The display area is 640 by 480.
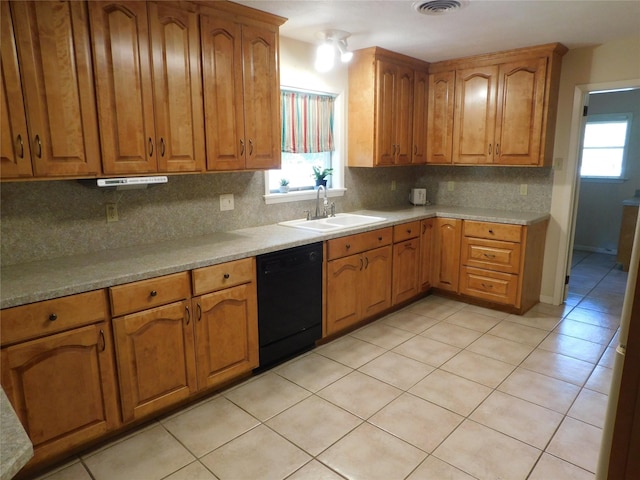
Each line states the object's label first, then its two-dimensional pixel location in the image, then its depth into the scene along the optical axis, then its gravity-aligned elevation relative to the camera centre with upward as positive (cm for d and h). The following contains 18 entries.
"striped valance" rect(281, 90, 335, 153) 347 +37
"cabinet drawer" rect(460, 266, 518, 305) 378 -111
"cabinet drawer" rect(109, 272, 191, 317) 201 -63
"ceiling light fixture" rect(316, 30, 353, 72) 316 +89
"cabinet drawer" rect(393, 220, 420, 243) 372 -60
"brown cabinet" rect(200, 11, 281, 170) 251 +46
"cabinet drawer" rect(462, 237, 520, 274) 371 -81
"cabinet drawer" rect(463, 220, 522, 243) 366 -59
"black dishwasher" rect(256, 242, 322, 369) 268 -91
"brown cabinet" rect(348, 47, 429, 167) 372 +55
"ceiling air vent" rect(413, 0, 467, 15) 252 +97
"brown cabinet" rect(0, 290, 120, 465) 175 -90
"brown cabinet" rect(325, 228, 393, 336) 318 -91
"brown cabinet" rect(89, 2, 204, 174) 209 +42
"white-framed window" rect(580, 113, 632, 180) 576 +25
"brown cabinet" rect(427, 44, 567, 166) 363 +53
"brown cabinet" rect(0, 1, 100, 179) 180 +33
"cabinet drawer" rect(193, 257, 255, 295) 231 -62
